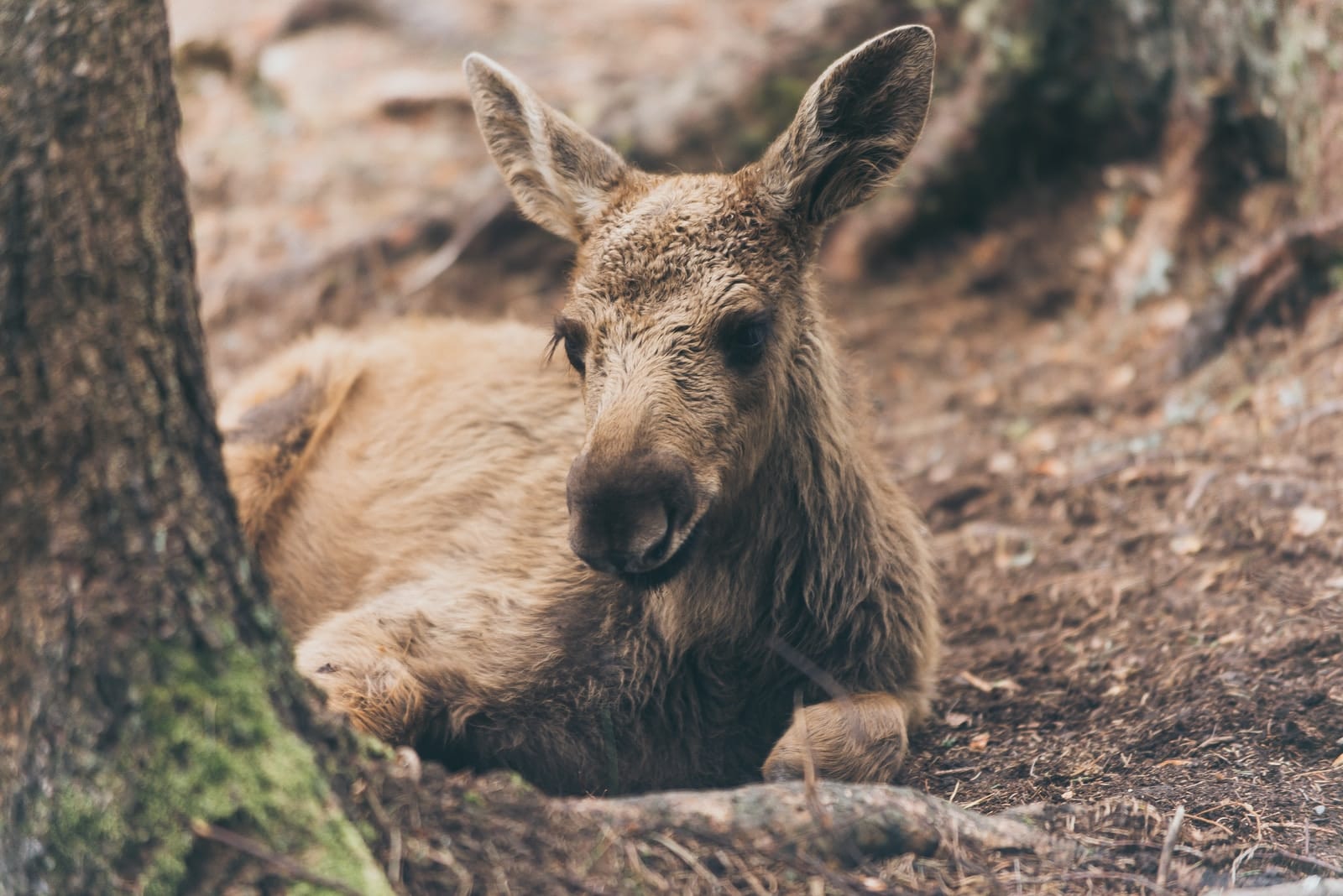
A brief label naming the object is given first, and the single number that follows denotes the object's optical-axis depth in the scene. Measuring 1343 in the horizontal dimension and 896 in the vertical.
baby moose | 8.06
